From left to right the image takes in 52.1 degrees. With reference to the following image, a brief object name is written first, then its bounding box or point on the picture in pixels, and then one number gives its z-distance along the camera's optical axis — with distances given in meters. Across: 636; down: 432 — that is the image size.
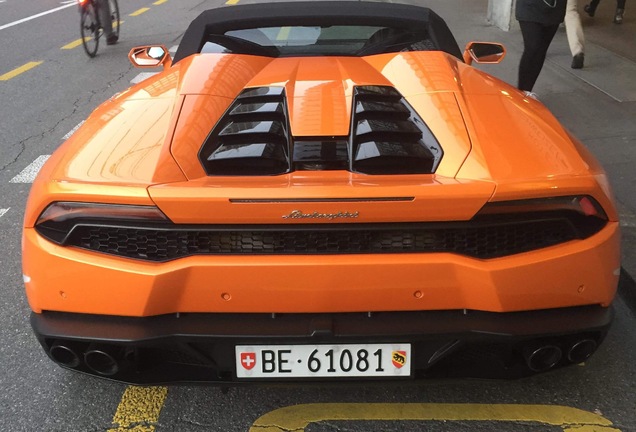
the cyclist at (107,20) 9.87
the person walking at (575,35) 7.52
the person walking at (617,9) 10.67
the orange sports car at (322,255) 1.94
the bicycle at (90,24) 9.49
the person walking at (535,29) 5.40
